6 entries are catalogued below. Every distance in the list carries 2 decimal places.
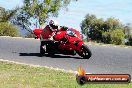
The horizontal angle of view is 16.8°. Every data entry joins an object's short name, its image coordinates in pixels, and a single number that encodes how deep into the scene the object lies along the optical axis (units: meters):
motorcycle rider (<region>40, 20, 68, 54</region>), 16.75
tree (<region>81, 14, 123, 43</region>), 59.56
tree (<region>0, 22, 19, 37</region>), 45.75
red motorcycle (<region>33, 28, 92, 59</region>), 16.19
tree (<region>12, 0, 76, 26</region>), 48.09
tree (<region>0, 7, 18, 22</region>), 52.15
